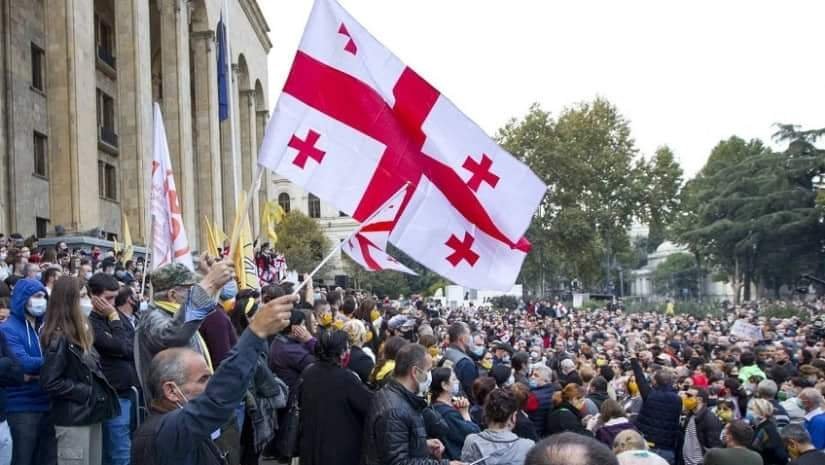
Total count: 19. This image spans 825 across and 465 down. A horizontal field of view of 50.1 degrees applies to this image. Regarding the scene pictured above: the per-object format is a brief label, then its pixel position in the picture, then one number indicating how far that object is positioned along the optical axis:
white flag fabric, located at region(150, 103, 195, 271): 9.56
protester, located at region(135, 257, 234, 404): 4.09
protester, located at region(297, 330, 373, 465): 5.76
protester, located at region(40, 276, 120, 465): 5.68
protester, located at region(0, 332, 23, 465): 5.63
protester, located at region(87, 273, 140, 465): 6.18
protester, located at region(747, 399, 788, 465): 7.95
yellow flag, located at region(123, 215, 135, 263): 18.11
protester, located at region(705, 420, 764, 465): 6.32
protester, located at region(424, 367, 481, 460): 6.05
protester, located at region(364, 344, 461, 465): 5.14
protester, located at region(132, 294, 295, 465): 3.22
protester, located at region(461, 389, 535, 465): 5.37
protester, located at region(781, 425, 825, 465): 6.93
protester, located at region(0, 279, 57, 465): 5.85
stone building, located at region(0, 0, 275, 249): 22.97
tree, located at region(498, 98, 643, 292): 60.34
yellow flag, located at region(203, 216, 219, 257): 12.25
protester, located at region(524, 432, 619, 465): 2.35
